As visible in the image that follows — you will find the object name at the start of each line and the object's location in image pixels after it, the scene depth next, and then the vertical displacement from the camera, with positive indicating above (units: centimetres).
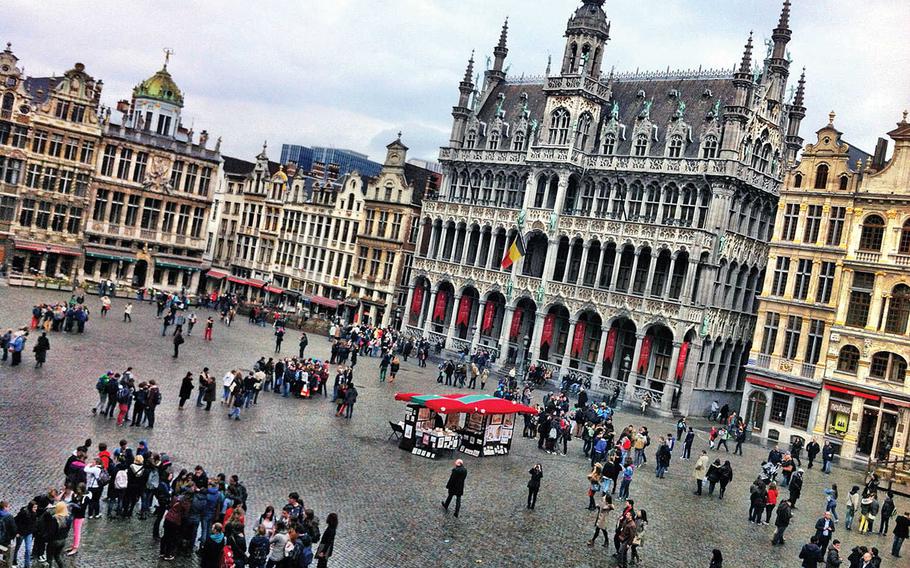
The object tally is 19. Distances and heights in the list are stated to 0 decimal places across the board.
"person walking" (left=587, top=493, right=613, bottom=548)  2191 -533
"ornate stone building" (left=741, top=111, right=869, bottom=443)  4788 +314
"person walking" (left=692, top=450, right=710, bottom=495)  2973 -503
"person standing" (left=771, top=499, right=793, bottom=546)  2456 -512
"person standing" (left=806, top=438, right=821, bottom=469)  3900 -465
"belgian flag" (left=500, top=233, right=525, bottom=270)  5884 +289
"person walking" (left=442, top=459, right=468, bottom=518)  2258 -525
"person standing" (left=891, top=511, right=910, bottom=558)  2544 -501
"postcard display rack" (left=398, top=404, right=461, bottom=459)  2922 -541
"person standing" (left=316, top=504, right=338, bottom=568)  1738 -572
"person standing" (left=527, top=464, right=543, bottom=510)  2434 -525
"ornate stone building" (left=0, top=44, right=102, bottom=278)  6481 +341
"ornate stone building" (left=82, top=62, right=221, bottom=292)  7125 +275
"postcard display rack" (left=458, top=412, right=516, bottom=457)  3066 -528
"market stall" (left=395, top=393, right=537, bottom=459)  2925 -503
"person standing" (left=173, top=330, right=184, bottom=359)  4016 -511
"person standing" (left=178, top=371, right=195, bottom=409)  2991 -543
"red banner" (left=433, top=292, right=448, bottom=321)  6869 -237
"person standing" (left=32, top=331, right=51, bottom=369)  3341 -556
